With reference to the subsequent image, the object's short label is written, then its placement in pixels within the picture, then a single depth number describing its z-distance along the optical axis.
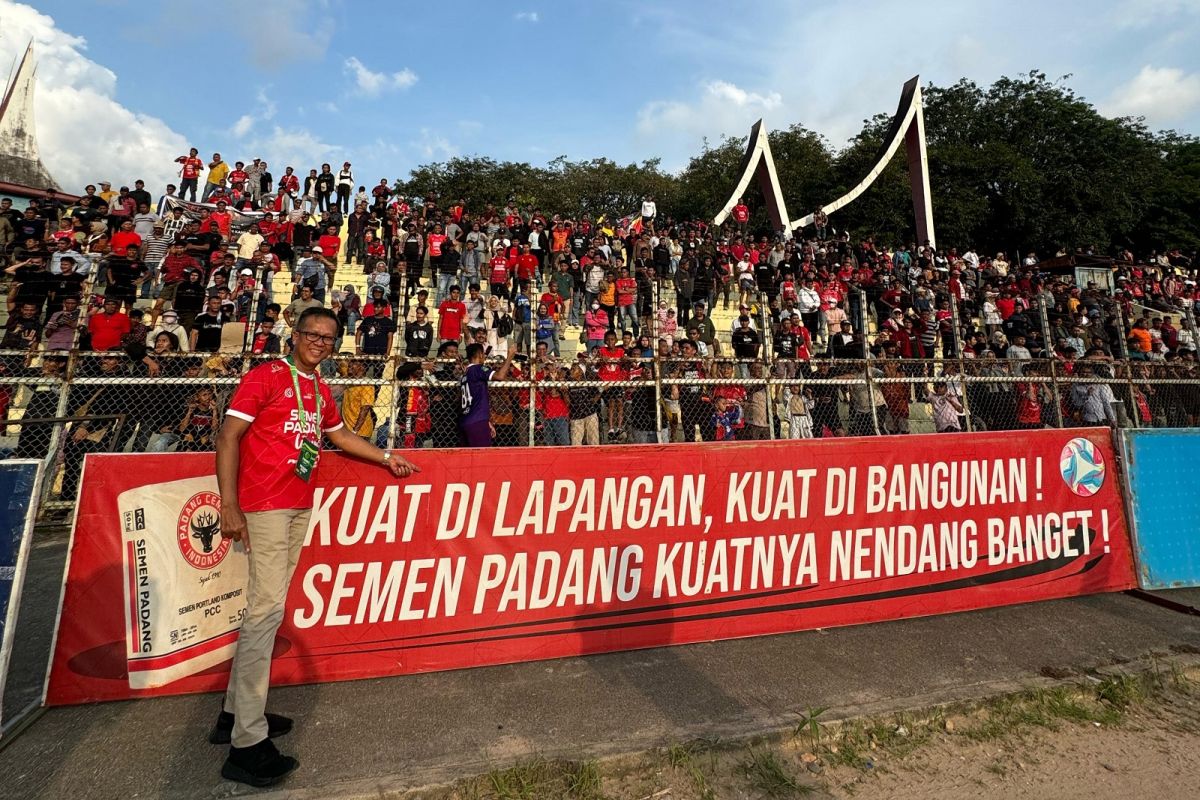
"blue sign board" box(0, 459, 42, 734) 3.01
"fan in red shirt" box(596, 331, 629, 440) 7.51
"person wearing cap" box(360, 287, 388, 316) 8.62
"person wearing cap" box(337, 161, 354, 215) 16.67
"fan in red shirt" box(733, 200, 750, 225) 23.18
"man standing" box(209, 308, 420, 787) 2.74
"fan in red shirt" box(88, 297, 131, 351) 7.44
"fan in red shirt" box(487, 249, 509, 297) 12.87
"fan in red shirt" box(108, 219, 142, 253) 10.95
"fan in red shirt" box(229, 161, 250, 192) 16.53
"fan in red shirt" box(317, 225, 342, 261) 13.26
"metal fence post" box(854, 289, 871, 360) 8.79
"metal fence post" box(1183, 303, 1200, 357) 9.36
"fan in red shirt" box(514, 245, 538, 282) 12.91
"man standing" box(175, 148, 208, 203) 16.09
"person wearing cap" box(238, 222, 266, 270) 12.61
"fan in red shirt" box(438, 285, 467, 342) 9.88
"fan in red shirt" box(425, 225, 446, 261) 13.43
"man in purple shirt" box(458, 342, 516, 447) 6.20
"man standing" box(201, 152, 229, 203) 16.64
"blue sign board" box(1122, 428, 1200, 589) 5.25
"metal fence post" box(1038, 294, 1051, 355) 8.69
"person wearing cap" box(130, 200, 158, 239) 12.16
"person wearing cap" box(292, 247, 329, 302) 10.91
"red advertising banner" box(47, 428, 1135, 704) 3.40
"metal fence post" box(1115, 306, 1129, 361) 9.19
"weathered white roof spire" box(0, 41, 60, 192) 32.16
